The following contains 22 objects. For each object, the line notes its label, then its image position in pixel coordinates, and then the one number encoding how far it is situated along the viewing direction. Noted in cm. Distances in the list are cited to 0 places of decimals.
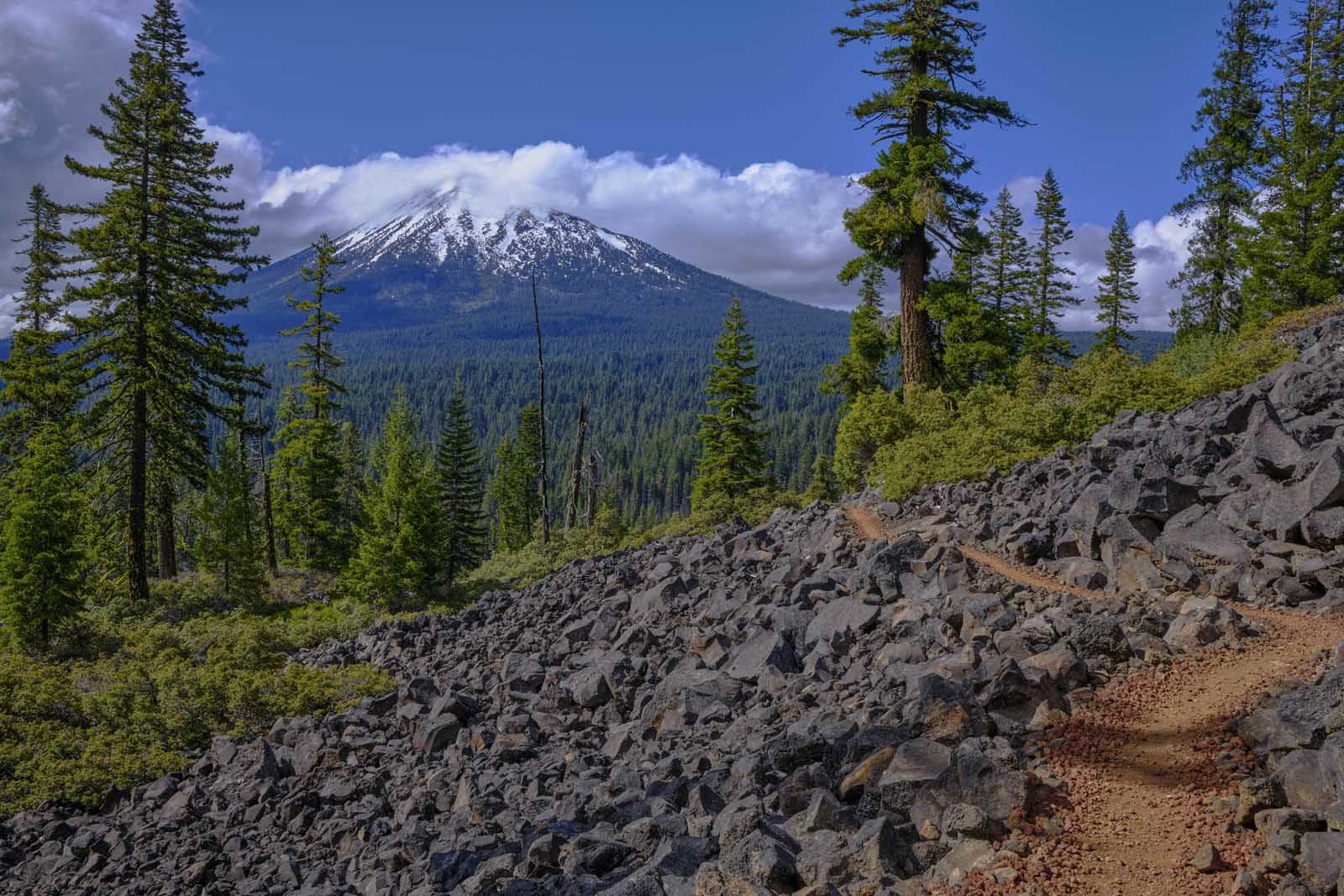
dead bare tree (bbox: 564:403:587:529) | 3459
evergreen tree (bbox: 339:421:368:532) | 4786
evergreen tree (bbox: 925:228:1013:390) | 1955
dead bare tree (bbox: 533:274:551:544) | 3069
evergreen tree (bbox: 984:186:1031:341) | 3612
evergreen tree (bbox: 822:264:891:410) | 2391
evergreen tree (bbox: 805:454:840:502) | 2889
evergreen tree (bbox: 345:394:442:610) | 2403
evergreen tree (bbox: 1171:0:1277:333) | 2934
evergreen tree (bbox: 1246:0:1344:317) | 2545
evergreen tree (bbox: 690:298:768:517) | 3238
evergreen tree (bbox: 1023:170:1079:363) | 3709
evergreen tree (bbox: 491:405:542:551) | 5247
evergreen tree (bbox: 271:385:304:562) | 3341
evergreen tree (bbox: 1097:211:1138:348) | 4053
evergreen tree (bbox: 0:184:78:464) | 2652
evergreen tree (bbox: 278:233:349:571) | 3188
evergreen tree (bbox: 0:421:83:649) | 1681
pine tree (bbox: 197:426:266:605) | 2511
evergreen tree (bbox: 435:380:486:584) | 4303
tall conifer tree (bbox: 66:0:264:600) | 2156
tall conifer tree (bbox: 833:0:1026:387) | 1864
